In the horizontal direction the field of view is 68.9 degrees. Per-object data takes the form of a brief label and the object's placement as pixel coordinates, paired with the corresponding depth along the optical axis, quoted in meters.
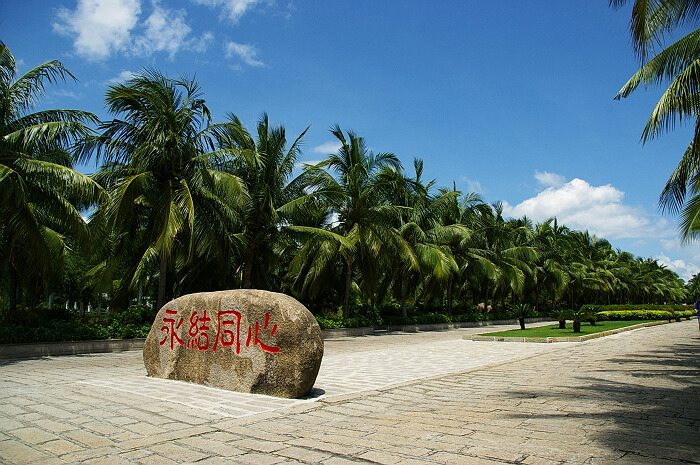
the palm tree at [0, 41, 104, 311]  11.72
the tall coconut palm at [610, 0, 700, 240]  9.24
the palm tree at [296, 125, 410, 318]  20.72
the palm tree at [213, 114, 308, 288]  18.47
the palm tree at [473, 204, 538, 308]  31.46
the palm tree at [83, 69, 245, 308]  14.93
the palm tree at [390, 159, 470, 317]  24.67
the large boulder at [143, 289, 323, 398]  7.10
